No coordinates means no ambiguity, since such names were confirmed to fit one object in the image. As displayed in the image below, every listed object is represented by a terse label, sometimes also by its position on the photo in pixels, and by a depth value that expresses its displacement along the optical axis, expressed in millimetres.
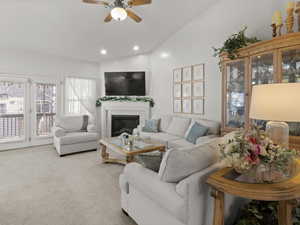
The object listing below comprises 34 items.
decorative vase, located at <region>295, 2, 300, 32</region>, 2367
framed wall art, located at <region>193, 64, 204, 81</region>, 4344
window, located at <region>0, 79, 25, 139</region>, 4781
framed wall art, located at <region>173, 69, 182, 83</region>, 4926
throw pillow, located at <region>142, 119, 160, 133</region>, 4828
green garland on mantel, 5789
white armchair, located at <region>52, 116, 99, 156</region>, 4254
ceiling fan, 2645
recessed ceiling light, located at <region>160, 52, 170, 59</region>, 5309
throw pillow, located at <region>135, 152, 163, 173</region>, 1811
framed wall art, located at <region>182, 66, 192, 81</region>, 4638
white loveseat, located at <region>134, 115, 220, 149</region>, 3719
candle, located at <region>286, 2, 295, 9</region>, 2370
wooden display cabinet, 2303
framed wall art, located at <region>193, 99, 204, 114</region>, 4363
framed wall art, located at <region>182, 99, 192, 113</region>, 4664
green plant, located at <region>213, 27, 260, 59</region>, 2891
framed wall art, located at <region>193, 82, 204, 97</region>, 4355
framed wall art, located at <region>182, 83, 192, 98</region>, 4655
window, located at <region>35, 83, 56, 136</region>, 5307
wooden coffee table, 3052
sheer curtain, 5859
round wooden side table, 1041
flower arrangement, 1090
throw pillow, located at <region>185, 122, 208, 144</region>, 3652
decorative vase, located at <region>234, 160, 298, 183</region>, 1097
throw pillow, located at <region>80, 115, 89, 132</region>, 5083
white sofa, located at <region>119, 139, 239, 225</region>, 1303
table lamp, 1406
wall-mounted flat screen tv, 5781
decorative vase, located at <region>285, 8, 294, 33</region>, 2348
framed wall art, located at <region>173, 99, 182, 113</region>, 4956
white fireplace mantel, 5852
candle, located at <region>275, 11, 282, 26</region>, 2483
